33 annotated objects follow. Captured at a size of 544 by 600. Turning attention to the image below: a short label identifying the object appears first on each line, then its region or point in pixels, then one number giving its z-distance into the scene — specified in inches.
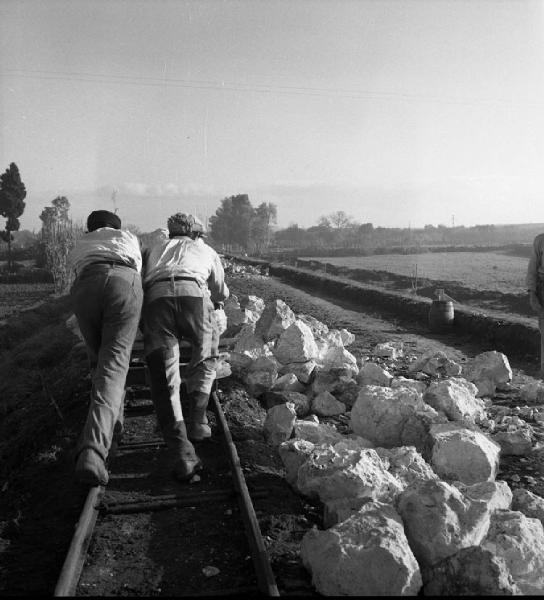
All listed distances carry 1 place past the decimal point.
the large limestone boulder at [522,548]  101.7
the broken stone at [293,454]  152.3
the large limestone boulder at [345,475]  128.4
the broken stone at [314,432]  170.7
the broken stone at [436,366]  279.7
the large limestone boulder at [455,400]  198.2
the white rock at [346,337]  354.6
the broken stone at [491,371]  259.6
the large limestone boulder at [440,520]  104.3
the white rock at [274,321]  283.9
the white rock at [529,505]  127.3
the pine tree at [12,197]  1727.4
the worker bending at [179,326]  154.6
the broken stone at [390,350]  335.2
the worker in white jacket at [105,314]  139.3
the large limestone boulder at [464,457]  149.4
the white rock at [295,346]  252.2
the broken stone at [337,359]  254.2
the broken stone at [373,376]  232.2
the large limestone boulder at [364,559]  94.8
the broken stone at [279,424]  179.6
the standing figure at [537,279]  232.4
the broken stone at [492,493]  120.0
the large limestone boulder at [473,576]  90.3
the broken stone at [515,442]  178.9
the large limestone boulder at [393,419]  174.9
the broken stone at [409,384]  219.0
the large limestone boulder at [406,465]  139.9
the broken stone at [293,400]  214.7
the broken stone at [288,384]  232.1
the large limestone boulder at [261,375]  233.8
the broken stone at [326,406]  213.8
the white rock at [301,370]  239.0
